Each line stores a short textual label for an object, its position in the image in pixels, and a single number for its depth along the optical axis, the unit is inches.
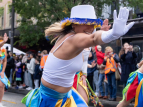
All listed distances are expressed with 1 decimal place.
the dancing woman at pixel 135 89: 182.4
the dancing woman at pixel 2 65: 231.6
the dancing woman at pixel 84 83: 159.0
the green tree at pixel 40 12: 394.3
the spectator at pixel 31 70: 395.5
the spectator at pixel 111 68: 294.8
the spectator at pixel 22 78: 439.2
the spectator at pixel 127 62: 279.4
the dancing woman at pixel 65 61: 94.3
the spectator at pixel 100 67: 312.7
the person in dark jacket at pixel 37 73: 377.6
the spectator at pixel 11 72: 479.4
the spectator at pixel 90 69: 318.0
